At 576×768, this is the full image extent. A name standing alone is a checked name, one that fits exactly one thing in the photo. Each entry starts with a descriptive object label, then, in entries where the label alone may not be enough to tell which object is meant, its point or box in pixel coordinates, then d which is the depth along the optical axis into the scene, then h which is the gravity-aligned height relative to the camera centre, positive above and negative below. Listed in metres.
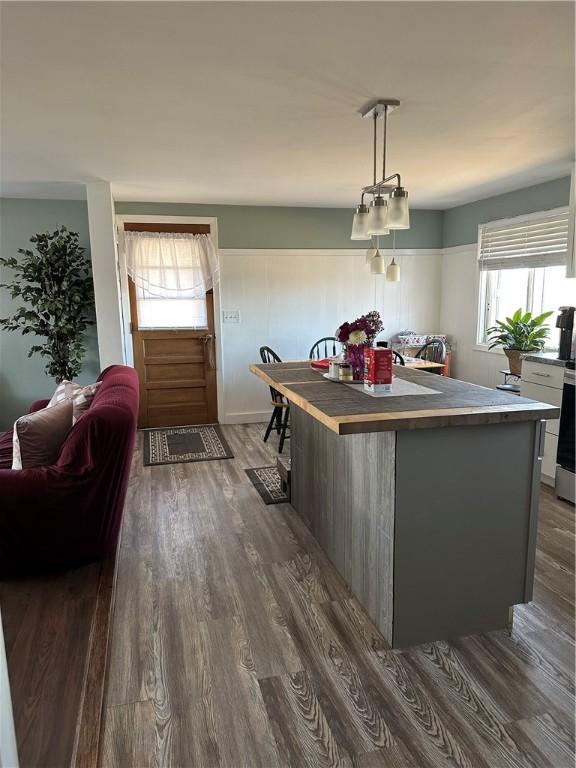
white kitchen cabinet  3.59 -0.71
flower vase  2.79 -0.36
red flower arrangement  2.71 -0.19
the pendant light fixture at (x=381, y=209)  2.45 +0.41
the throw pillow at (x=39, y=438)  2.55 -0.70
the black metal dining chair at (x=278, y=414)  4.57 -1.14
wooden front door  5.38 -0.82
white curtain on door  5.14 +0.32
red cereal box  2.50 -0.37
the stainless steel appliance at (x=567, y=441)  3.46 -1.01
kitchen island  2.01 -0.85
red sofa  2.42 -0.94
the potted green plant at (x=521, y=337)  4.30 -0.38
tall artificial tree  4.55 +0.01
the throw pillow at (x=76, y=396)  2.92 -0.58
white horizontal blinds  4.25 +0.43
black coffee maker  3.61 -0.28
